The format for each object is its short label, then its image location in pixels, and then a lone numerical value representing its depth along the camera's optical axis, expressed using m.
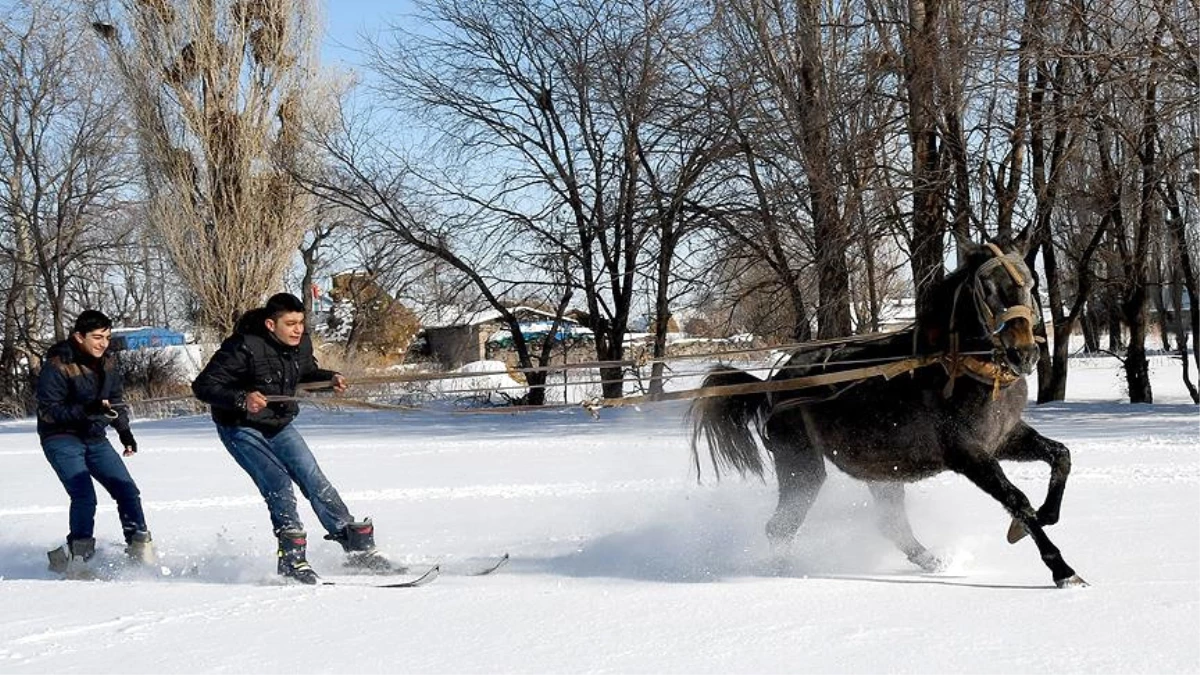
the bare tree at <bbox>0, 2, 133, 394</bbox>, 34.56
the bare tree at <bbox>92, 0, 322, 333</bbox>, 28.12
